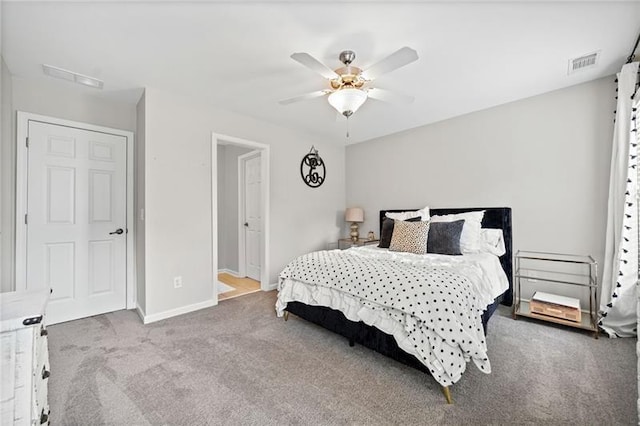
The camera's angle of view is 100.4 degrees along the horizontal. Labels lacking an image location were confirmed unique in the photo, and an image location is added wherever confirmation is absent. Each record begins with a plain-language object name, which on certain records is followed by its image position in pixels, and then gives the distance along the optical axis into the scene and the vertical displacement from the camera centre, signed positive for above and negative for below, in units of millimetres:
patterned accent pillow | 2957 -267
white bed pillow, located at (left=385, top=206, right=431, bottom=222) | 3570 -13
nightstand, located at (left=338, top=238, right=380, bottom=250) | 4335 -467
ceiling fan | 1914 +1041
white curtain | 2314 -77
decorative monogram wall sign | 4344 +768
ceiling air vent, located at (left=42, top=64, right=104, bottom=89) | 2385 +1321
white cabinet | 946 -529
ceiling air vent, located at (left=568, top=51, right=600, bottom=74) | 2250 +1322
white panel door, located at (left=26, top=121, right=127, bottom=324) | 2645 -27
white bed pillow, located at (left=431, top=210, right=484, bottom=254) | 2982 -220
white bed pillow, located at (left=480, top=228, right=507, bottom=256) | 3102 -335
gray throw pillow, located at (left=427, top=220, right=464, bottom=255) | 2877 -263
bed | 1638 -679
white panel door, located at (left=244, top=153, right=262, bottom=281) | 4480 +20
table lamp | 4518 -44
